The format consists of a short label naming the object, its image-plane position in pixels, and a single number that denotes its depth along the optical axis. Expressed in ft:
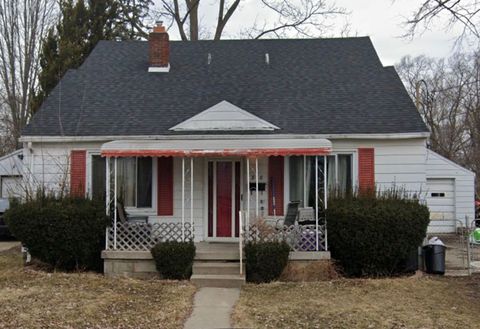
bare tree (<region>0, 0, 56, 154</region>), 86.79
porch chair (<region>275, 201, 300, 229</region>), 36.17
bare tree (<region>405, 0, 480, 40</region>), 40.40
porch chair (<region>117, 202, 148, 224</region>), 35.24
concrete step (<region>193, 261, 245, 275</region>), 32.89
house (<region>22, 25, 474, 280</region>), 35.17
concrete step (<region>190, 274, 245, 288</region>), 31.17
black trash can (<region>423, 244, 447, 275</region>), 34.96
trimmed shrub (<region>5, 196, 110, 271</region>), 33.60
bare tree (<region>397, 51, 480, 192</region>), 113.80
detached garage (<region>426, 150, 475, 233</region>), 65.00
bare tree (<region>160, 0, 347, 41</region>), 84.57
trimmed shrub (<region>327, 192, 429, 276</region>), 33.06
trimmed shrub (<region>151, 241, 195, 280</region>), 32.53
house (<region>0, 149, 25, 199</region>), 64.88
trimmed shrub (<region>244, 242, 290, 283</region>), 32.04
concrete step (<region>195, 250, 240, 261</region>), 34.40
